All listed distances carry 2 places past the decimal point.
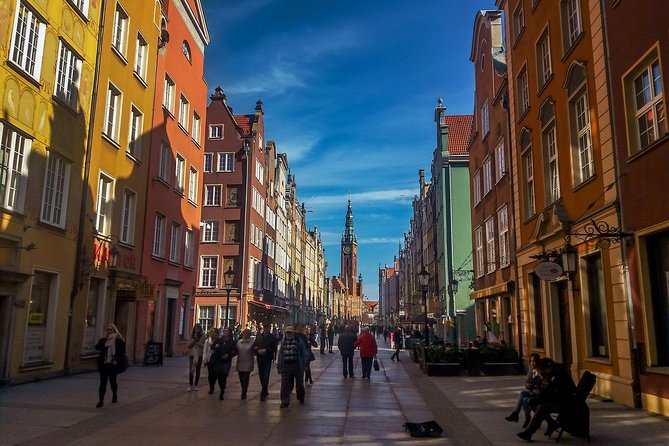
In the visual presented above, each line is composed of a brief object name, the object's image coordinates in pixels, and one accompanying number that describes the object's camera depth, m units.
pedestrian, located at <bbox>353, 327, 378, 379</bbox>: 18.81
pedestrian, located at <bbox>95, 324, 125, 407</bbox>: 11.34
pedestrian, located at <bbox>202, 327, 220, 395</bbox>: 13.62
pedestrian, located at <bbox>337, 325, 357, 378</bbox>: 19.20
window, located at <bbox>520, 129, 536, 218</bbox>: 19.12
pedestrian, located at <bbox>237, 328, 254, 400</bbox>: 13.31
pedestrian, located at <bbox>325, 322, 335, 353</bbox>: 37.12
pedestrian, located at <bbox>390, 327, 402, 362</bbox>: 29.23
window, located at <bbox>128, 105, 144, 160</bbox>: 22.12
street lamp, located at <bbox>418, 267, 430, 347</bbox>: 24.39
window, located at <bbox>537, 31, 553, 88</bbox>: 17.13
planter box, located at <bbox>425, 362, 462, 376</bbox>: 19.41
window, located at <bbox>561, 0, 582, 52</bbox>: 14.94
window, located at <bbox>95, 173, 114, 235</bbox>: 19.48
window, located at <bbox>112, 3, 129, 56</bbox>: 20.66
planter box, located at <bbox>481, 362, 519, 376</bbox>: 19.36
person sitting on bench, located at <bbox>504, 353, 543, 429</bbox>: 9.12
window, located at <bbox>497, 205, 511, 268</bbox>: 22.83
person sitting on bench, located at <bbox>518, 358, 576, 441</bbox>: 8.31
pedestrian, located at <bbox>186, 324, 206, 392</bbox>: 14.78
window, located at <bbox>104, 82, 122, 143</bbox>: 20.05
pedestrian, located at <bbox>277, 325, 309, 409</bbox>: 12.00
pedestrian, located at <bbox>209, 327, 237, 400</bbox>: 13.36
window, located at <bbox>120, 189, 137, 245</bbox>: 21.71
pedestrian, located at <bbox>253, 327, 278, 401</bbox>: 13.21
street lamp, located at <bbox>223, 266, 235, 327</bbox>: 26.52
